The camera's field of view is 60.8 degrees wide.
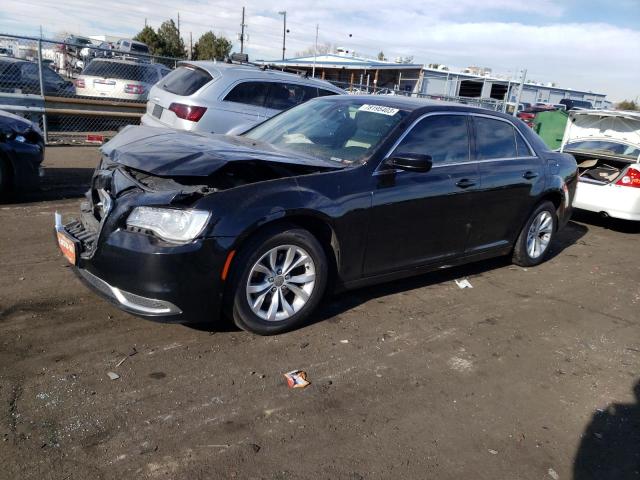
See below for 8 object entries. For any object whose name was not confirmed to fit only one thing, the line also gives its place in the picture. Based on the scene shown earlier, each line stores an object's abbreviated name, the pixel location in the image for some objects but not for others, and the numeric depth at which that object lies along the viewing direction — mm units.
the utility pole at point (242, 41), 55988
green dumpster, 14259
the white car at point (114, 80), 13391
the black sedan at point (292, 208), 3363
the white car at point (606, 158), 7855
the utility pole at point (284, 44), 67312
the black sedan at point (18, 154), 6441
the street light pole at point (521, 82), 14208
